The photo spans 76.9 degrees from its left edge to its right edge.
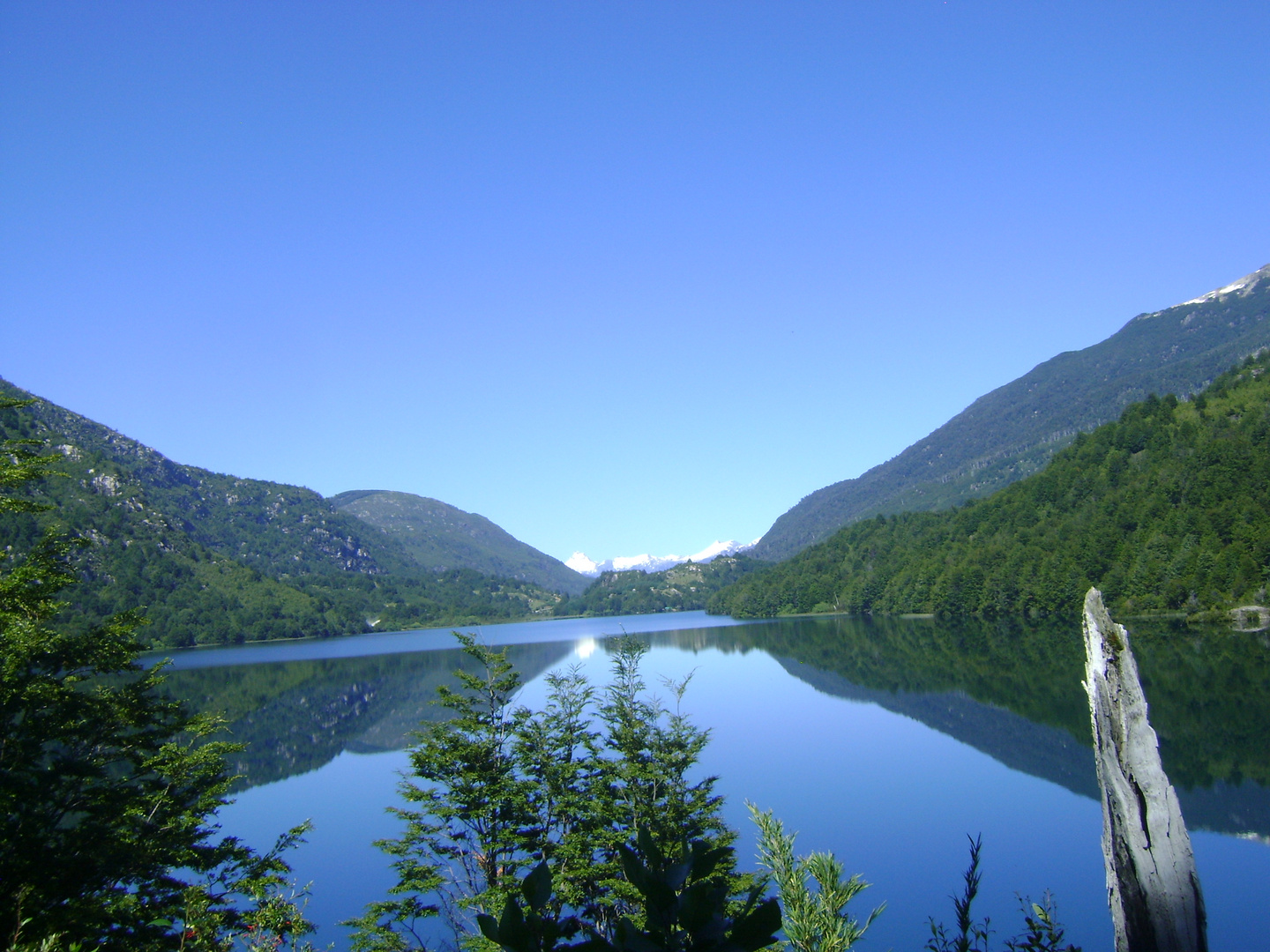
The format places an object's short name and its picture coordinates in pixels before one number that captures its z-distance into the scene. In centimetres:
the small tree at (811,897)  759
